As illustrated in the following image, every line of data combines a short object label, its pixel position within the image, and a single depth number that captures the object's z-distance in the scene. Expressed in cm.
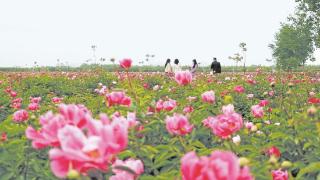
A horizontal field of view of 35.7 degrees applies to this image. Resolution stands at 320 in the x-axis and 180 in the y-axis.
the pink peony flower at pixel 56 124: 182
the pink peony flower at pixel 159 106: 418
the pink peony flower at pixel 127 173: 219
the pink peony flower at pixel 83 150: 157
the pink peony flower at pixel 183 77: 469
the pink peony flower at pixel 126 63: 447
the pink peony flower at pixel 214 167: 153
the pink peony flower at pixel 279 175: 279
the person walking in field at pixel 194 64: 2313
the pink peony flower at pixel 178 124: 305
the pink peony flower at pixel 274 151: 328
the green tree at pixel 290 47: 4931
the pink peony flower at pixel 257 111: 485
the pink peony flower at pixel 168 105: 415
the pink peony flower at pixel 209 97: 451
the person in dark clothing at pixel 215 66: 2498
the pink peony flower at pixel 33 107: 516
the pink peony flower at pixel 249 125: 415
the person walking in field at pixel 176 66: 2275
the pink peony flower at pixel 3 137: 339
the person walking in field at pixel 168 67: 2238
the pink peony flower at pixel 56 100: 647
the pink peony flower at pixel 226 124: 296
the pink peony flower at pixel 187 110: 458
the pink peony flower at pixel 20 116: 420
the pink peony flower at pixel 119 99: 370
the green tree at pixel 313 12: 3256
